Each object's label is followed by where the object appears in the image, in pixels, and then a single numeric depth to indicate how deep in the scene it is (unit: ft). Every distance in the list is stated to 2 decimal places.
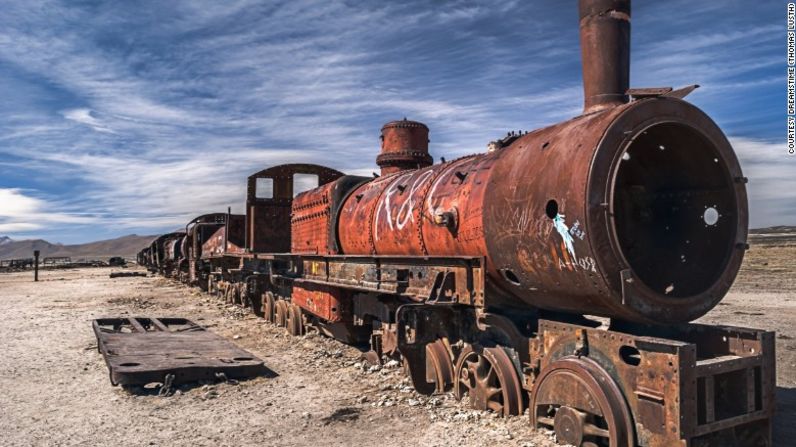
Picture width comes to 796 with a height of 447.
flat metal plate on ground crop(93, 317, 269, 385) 25.09
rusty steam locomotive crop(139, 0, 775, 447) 14.23
